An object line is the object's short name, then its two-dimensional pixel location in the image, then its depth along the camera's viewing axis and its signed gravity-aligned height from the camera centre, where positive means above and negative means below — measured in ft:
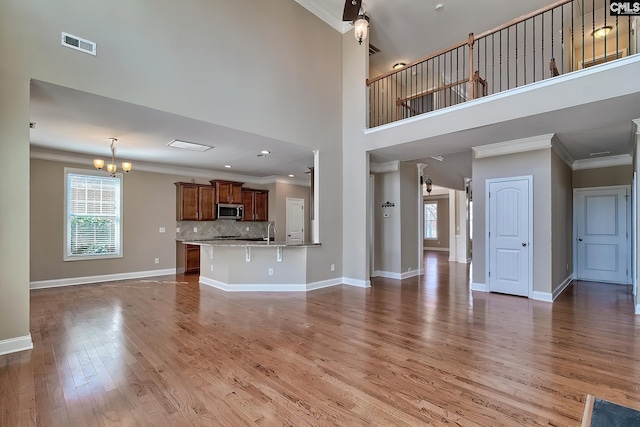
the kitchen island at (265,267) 18.12 -3.06
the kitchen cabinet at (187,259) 24.63 -3.49
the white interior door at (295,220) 31.32 -0.47
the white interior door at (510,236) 16.55 -1.10
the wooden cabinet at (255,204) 29.12 +1.08
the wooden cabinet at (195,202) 25.13 +1.12
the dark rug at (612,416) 2.88 -1.92
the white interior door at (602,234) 20.06 -1.21
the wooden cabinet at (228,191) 26.94 +2.15
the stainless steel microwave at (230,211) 27.22 +0.38
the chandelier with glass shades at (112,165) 16.96 +2.91
